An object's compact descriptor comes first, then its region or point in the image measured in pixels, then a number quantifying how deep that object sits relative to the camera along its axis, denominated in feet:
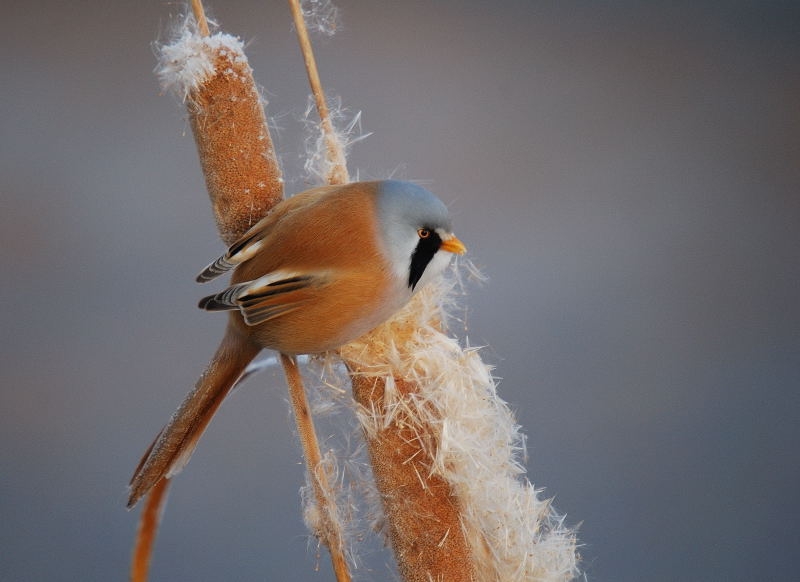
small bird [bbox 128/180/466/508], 8.74
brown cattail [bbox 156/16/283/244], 8.81
